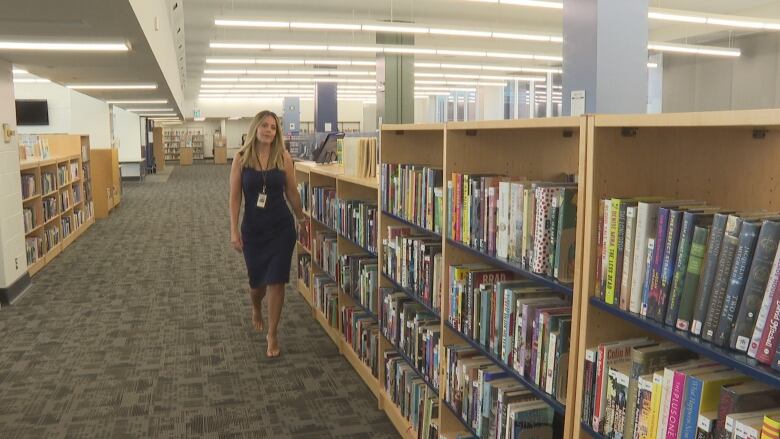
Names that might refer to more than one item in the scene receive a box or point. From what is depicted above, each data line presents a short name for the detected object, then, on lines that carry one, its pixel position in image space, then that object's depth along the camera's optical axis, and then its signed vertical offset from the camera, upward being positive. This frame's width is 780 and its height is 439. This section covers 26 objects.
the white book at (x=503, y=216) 2.14 -0.23
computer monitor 6.32 -0.01
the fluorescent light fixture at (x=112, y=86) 9.25 +0.94
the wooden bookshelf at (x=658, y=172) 1.62 -0.06
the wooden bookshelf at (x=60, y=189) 7.20 -0.55
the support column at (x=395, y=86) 12.12 +1.24
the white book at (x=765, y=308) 1.18 -0.31
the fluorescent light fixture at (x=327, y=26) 7.95 +1.58
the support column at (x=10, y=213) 5.58 -0.59
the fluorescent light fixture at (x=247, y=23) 7.52 +1.53
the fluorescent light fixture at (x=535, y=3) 7.25 +1.71
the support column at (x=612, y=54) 4.12 +0.64
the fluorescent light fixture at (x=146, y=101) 12.77 +0.99
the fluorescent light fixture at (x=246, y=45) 8.96 +1.50
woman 3.90 -0.34
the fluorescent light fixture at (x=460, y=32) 8.71 +1.63
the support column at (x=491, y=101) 23.47 +1.82
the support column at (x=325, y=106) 15.62 +1.08
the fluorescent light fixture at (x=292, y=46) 9.27 +1.55
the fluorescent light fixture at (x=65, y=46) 4.99 +0.85
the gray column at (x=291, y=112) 21.27 +1.26
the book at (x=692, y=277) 1.36 -0.28
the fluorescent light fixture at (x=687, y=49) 10.52 +1.72
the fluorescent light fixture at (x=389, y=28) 8.31 +1.63
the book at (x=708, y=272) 1.31 -0.26
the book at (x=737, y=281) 1.24 -0.27
